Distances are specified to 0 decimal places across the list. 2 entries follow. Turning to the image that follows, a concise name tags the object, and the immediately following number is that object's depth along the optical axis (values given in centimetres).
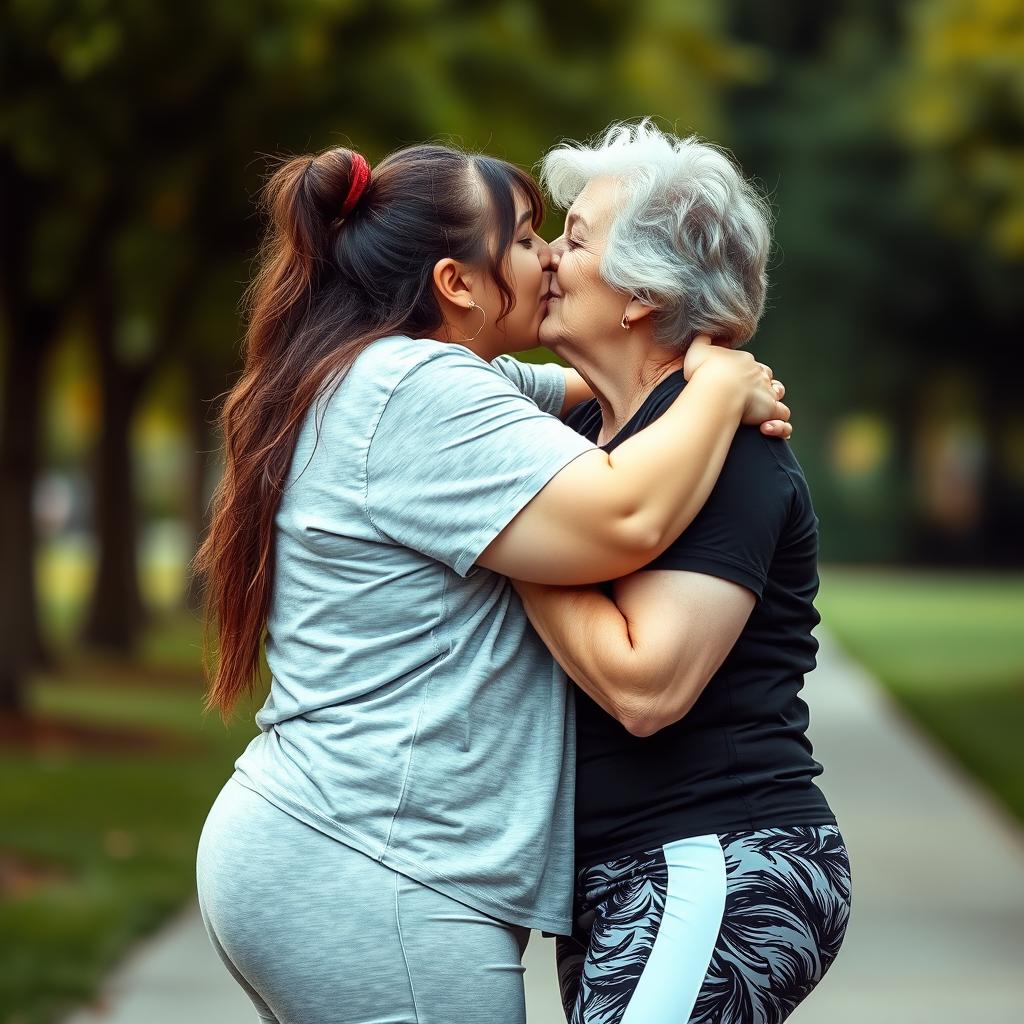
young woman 491
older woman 497
